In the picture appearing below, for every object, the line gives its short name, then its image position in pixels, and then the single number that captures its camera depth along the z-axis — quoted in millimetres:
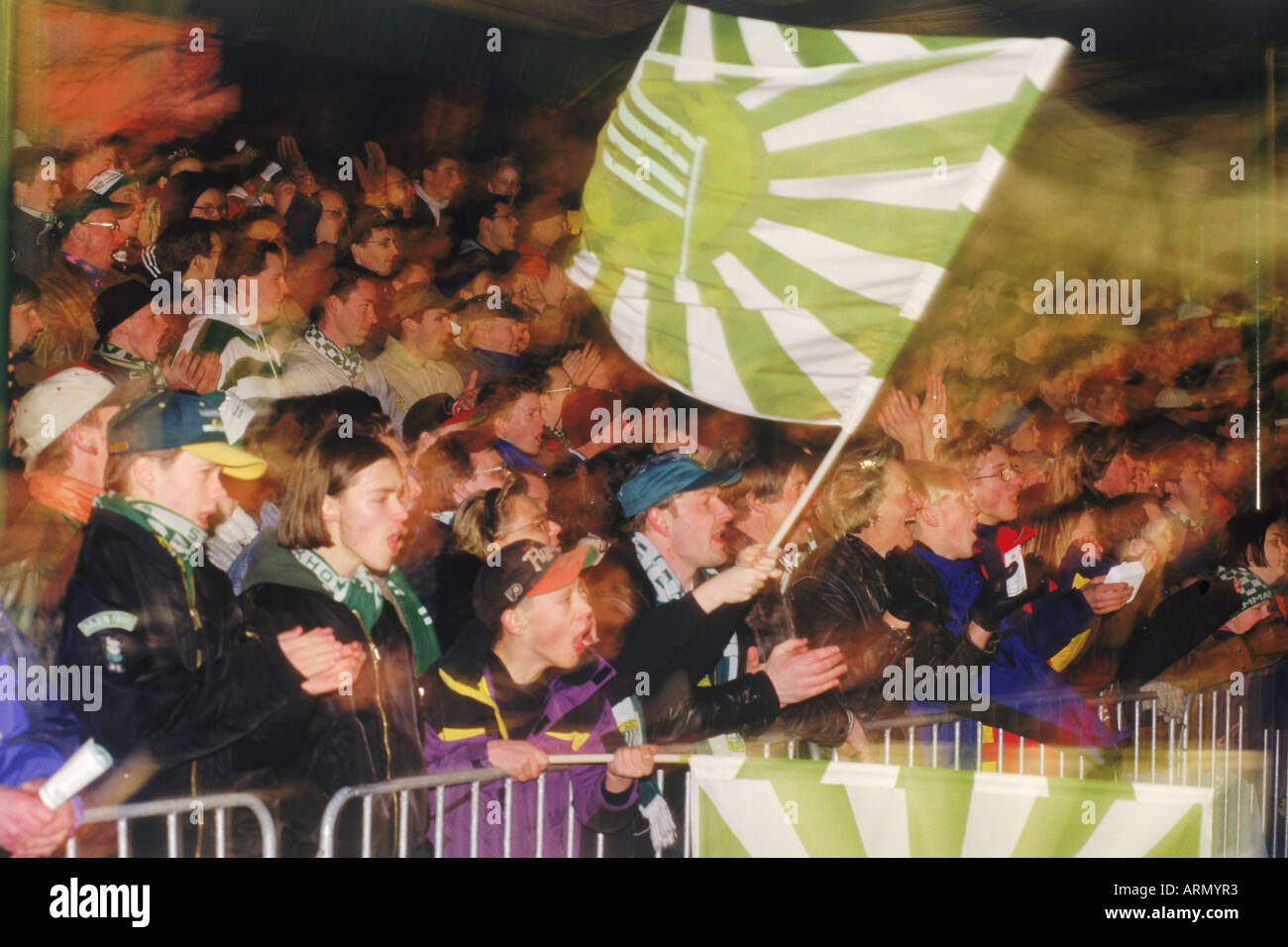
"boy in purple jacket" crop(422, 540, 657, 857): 3227
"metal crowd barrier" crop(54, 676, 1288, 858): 3711
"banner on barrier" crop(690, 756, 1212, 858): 3145
